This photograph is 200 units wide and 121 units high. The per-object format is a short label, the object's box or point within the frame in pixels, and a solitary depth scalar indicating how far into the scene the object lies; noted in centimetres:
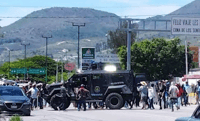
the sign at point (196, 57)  10712
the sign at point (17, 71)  12298
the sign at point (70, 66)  10969
